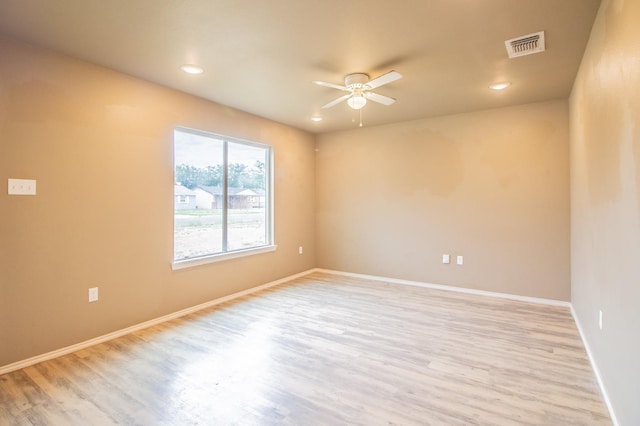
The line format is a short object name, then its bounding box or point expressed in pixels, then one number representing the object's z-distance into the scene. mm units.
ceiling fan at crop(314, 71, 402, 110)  3148
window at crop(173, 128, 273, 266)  3869
